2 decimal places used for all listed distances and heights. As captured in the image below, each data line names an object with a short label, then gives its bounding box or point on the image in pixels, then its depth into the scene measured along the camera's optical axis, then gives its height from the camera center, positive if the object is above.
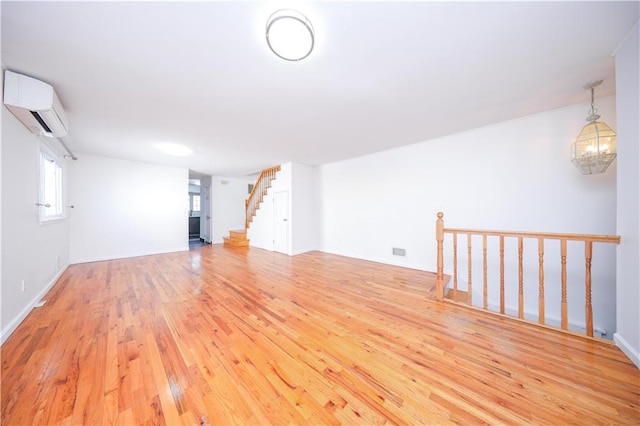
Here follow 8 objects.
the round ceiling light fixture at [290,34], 1.40 +1.27
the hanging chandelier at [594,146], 2.17 +0.70
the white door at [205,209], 7.77 +0.13
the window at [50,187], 3.06 +0.46
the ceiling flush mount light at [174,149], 3.99 +1.29
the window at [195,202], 10.51 +0.54
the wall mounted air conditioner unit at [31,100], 1.92 +1.09
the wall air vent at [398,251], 4.32 -0.85
